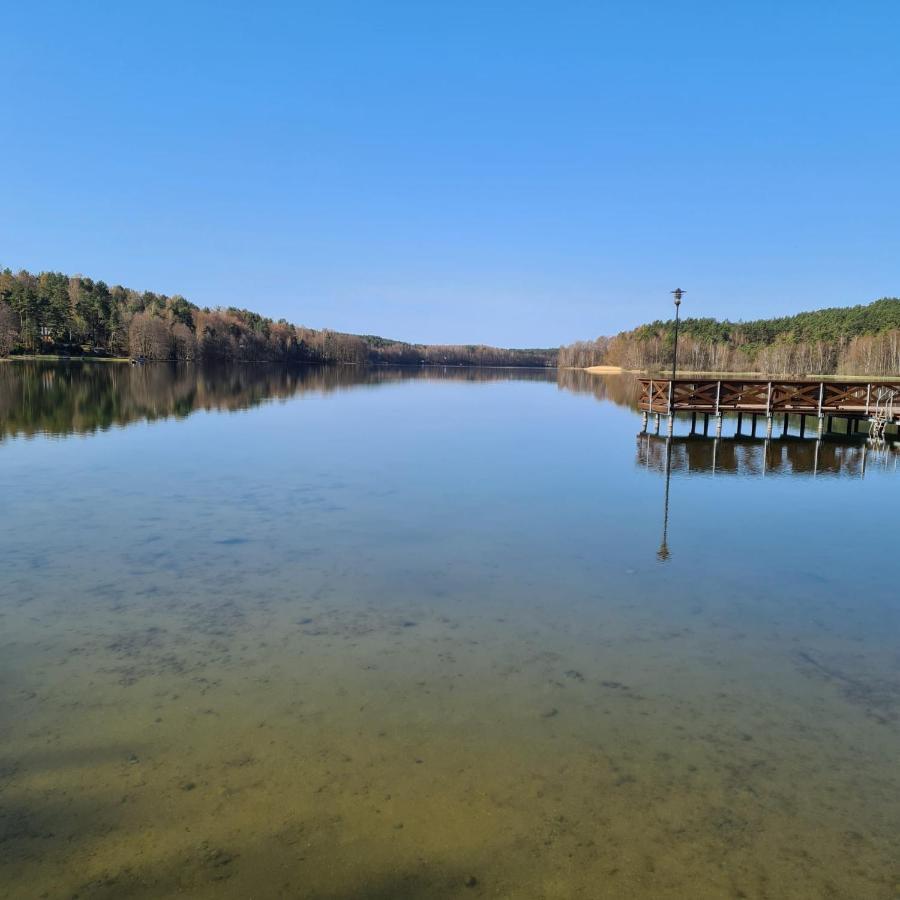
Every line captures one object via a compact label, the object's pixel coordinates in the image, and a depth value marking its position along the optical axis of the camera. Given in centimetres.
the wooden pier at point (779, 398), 3025
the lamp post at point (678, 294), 2967
